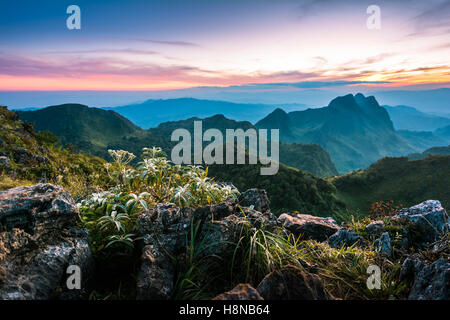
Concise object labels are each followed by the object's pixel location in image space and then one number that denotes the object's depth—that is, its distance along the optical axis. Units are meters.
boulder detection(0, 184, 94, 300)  2.61
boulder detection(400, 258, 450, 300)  3.11
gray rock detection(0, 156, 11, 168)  10.97
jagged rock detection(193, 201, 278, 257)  3.67
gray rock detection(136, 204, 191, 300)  2.89
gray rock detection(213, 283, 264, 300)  2.65
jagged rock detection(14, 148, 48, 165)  13.34
